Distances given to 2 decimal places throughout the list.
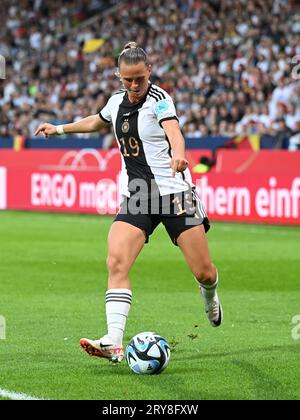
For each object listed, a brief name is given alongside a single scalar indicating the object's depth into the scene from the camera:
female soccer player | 15.59
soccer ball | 14.97
